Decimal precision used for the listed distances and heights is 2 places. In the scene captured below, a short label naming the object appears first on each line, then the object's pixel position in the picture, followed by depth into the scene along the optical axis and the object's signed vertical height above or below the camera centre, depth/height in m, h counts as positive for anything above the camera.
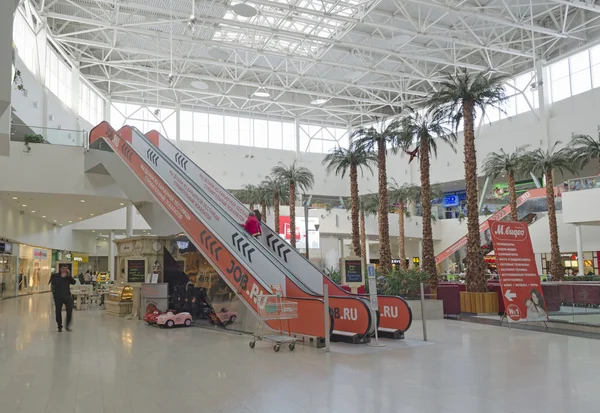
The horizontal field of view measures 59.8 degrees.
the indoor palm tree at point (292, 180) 32.44 +5.42
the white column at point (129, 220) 30.76 +3.06
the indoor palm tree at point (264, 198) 35.62 +4.83
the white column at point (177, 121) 42.22 +12.06
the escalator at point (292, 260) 10.08 +0.18
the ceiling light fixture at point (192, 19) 24.34 +11.70
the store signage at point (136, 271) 15.47 +0.01
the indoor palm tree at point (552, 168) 25.11 +4.94
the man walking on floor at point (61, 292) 11.64 -0.41
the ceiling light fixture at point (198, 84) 36.38 +12.89
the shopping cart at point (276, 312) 9.11 -0.78
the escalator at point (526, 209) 31.50 +3.23
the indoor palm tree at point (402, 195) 37.35 +5.18
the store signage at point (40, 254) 30.69 +1.21
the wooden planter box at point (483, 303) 15.94 -1.22
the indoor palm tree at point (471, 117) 16.70 +5.07
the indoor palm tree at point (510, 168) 27.53 +5.37
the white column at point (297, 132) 47.62 +12.31
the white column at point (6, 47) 5.03 +2.19
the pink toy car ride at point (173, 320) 12.46 -1.17
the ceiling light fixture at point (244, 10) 24.33 +12.21
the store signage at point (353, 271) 17.70 -0.17
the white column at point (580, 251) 25.70 +0.48
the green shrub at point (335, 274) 20.06 -0.29
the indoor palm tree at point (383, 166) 21.45 +4.27
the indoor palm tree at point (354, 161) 24.28 +5.27
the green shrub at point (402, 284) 15.45 -0.56
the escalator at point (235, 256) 9.45 +0.28
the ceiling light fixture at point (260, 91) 38.08 +14.41
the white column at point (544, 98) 34.19 +10.89
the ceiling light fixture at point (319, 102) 40.76 +12.91
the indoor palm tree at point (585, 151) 26.25 +5.61
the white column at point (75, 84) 32.84 +12.00
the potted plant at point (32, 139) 18.27 +4.77
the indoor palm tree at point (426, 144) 18.27 +4.74
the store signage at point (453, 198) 48.91 +6.17
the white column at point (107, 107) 40.11 +12.71
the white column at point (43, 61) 25.30 +10.62
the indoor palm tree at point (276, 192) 34.44 +5.08
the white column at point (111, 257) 33.94 +1.03
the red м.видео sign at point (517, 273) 11.75 -0.25
